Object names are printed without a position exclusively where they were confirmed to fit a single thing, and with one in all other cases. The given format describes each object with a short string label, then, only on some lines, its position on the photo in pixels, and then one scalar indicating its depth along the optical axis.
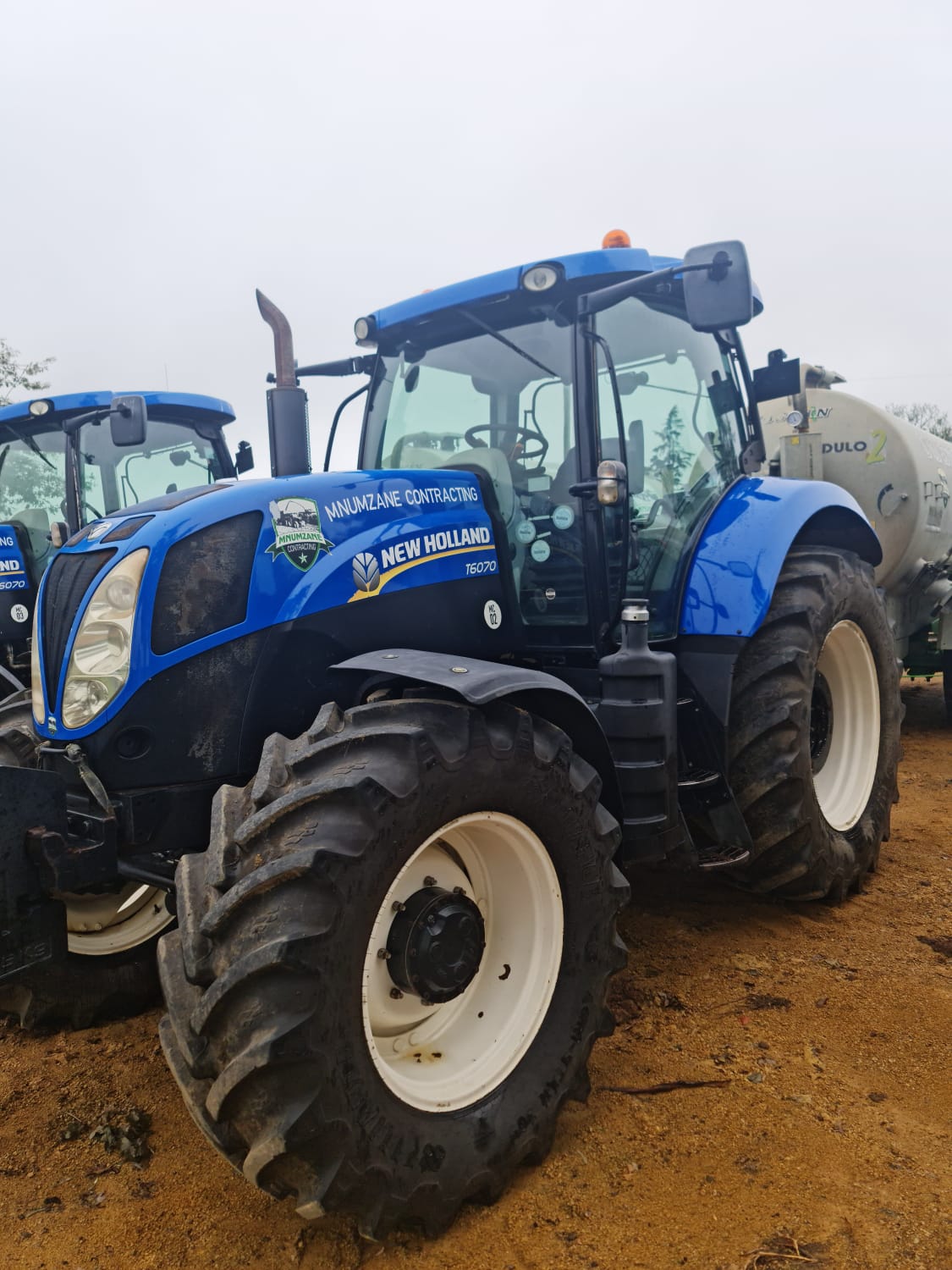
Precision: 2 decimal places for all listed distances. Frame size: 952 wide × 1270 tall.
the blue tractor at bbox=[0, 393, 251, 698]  6.97
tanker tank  6.96
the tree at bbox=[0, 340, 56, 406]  18.17
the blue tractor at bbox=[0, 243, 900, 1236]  2.03
